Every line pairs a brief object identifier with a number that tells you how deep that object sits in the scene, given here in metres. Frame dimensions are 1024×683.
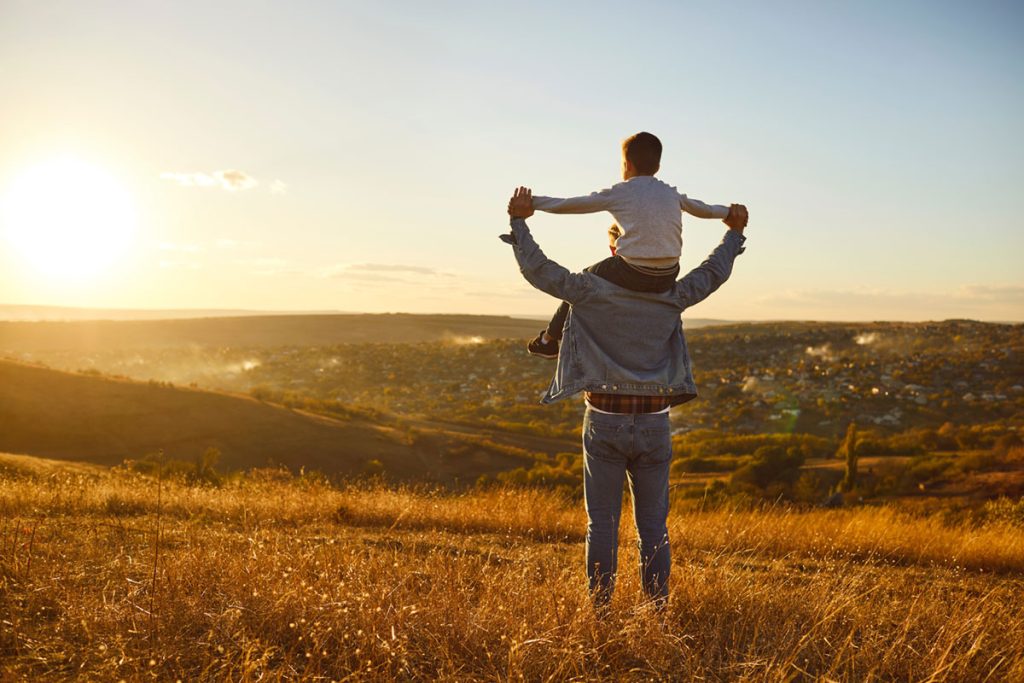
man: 3.45
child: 3.39
